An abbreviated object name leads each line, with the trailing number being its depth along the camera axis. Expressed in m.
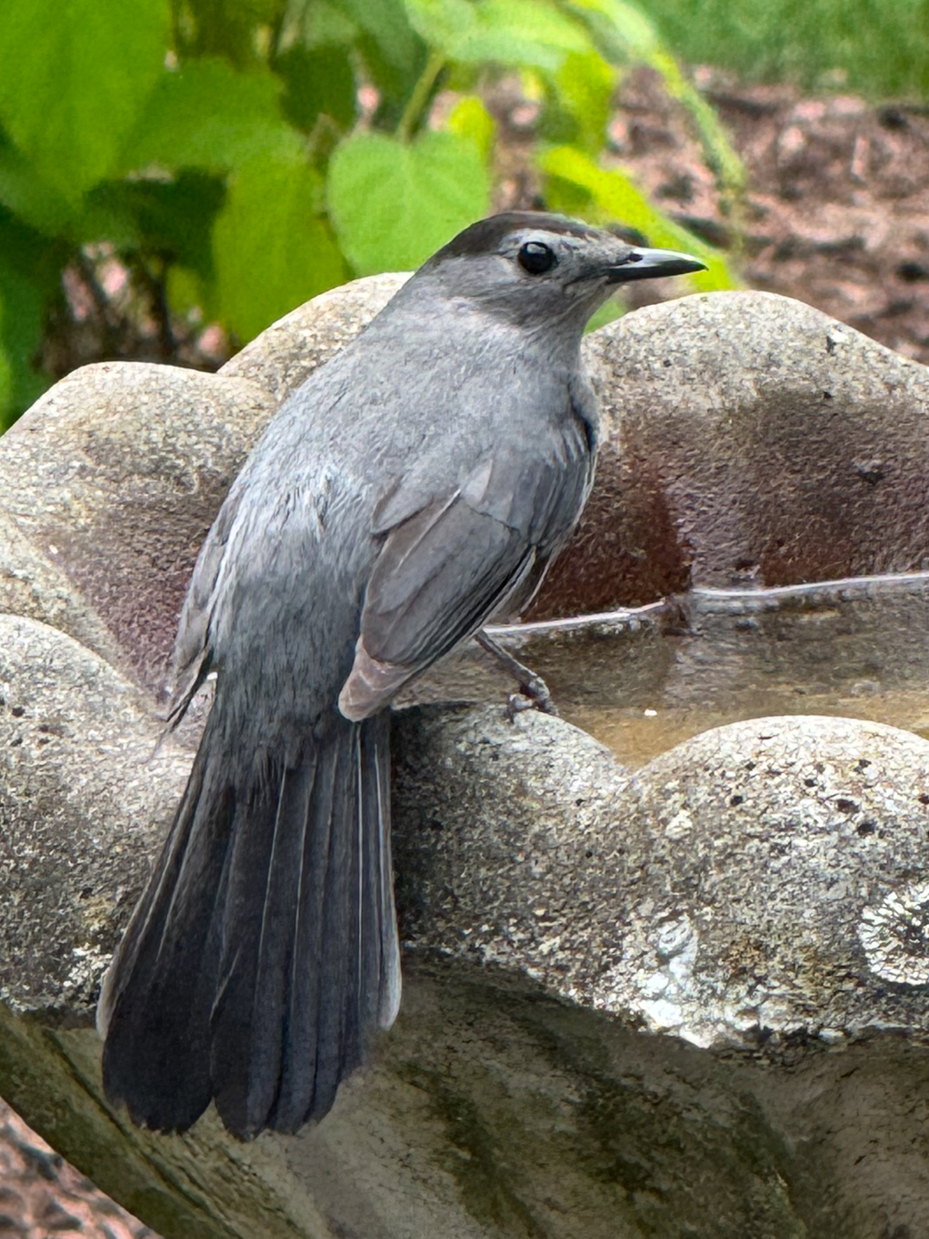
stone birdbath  3.59
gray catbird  3.82
